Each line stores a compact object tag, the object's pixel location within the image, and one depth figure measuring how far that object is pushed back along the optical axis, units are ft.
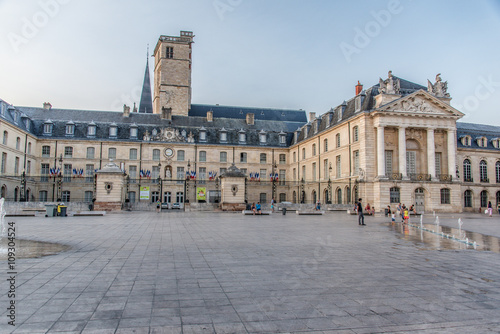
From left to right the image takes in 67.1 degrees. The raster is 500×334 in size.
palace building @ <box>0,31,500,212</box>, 128.26
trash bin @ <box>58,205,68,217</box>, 84.13
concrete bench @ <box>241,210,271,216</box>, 101.40
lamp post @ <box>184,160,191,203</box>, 167.90
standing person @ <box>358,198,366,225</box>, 65.94
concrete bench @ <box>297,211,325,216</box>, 104.94
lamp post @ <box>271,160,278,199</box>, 175.10
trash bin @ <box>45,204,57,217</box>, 83.46
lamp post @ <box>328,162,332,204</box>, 132.28
